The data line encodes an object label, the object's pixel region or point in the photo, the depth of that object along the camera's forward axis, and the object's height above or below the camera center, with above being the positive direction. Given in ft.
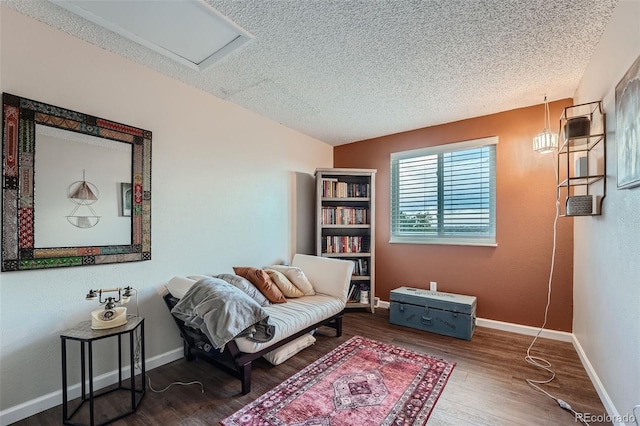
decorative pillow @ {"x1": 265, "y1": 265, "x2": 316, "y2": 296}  9.64 -2.31
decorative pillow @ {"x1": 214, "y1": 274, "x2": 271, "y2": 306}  8.16 -2.19
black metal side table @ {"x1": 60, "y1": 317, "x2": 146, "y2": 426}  5.25 -2.93
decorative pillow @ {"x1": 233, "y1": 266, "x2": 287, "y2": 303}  8.60 -2.20
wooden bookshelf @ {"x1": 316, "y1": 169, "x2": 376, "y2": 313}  12.34 -0.47
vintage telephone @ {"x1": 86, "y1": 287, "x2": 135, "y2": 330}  5.67 -2.13
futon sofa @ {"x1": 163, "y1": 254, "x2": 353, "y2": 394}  6.29 -2.88
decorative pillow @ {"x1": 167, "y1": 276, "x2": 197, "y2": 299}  7.02 -1.91
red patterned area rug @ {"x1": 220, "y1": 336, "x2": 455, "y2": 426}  5.43 -4.05
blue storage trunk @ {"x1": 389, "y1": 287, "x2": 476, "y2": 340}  9.39 -3.53
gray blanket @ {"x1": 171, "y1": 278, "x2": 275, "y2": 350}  5.91 -2.27
